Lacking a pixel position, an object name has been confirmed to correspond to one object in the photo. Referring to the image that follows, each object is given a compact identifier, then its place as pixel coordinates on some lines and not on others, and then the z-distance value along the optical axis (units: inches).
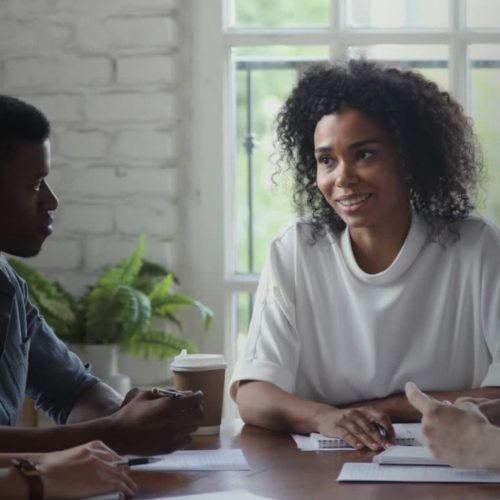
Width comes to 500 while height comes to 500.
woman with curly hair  130.7
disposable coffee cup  124.5
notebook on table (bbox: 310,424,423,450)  119.7
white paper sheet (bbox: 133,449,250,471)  114.0
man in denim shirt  115.1
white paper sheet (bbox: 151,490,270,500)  105.9
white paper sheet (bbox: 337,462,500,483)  110.1
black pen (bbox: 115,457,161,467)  114.3
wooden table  107.3
